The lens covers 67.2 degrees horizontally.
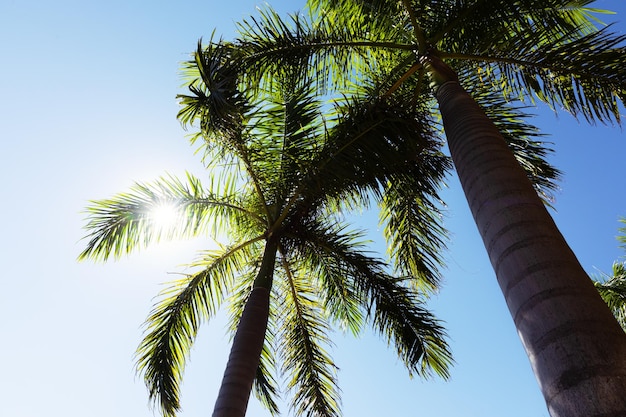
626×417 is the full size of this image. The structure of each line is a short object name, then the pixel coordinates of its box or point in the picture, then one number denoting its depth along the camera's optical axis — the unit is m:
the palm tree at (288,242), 6.57
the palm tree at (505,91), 2.24
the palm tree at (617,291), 12.02
